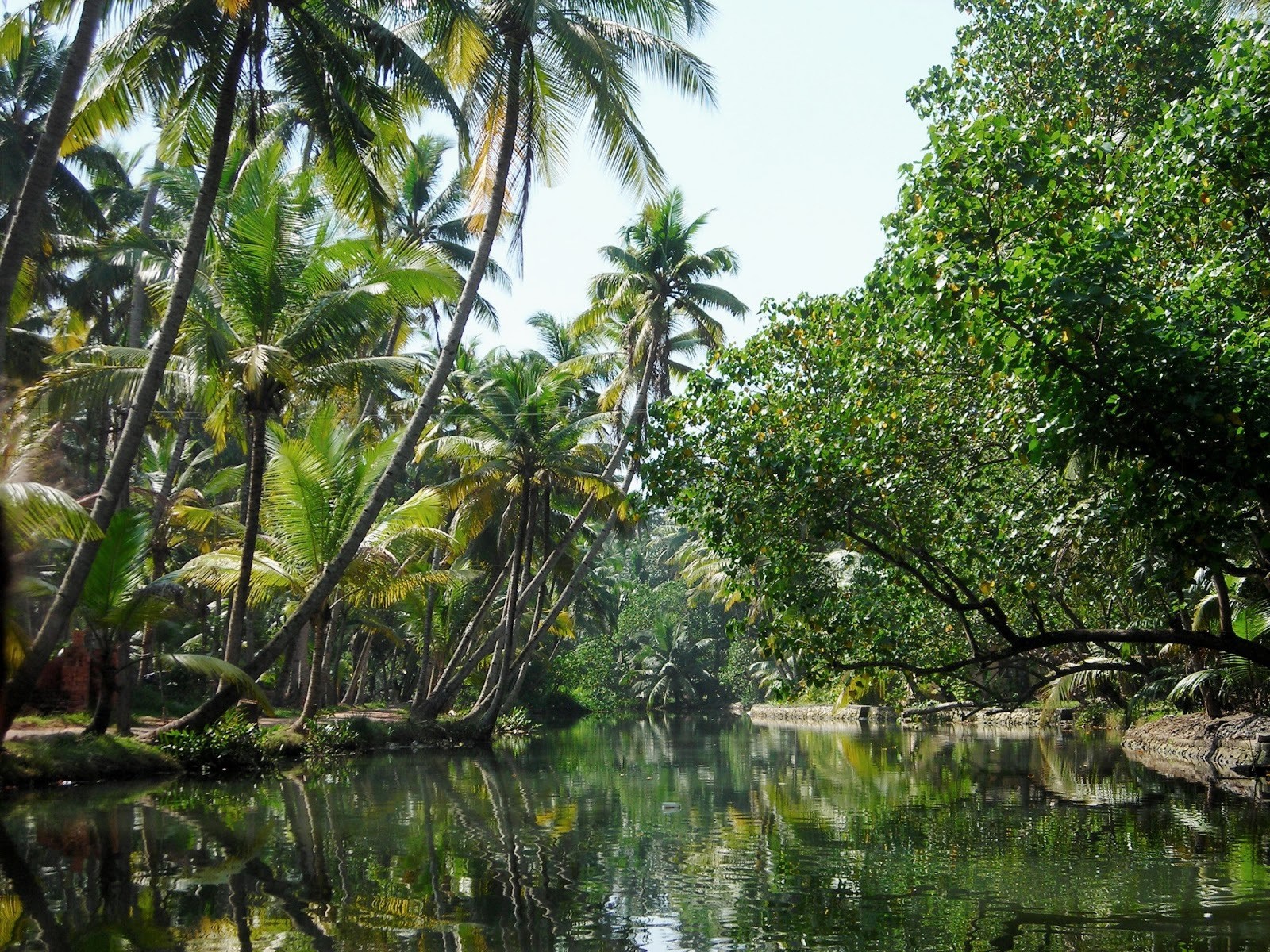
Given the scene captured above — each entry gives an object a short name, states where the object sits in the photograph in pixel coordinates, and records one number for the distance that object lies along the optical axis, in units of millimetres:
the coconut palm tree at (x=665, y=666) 52188
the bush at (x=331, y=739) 20047
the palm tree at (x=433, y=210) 26547
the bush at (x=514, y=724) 29422
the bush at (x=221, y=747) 15922
